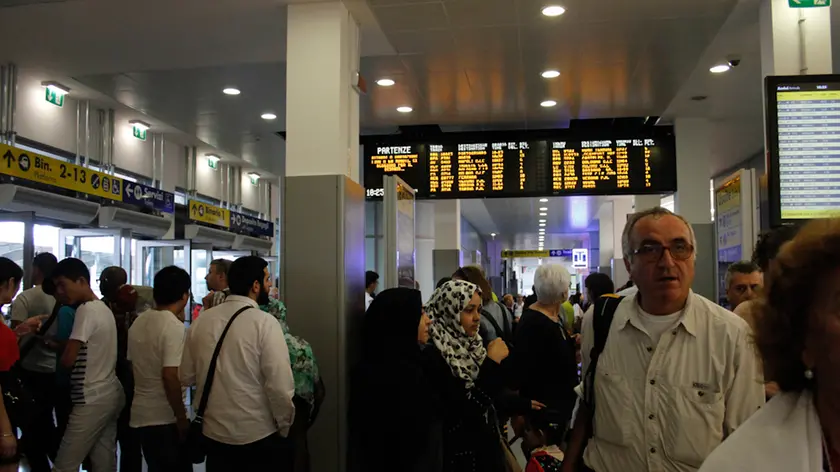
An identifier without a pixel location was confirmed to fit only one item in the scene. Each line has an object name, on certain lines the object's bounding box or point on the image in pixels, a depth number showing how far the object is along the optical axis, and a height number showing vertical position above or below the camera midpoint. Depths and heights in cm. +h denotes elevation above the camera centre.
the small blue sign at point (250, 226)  1246 +73
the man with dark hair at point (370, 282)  787 -25
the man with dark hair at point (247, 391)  308 -60
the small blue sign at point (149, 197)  901 +95
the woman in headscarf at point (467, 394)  321 -66
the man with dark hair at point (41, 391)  429 -83
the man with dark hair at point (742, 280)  362 -13
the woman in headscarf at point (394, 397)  306 -64
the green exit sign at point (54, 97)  791 +203
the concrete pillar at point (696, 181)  758 +90
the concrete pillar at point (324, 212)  427 +33
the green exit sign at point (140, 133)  1021 +203
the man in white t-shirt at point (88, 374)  393 -66
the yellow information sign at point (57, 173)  664 +101
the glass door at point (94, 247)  895 +24
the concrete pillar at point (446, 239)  1208 +39
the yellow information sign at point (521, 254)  2978 +27
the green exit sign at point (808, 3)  404 +155
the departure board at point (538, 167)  746 +106
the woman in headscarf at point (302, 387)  349 -67
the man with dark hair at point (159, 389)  379 -73
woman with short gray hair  350 -55
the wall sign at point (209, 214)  1098 +84
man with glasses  189 -33
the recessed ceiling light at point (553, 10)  468 +178
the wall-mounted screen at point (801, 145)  386 +66
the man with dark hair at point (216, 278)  522 -12
